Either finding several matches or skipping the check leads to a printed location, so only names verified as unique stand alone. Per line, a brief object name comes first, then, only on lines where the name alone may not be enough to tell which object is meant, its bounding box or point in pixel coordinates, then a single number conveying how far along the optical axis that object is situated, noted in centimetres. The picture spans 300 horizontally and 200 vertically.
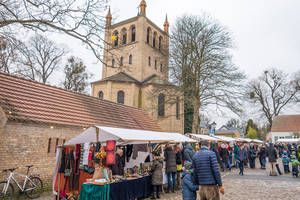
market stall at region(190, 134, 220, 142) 1461
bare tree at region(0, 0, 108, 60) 711
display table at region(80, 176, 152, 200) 612
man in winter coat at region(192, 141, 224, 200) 479
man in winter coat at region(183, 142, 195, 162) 955
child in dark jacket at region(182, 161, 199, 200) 528
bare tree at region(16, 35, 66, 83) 2139
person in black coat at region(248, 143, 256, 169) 1691
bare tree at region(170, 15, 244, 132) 1834
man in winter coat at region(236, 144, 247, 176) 1338
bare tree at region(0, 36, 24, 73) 727
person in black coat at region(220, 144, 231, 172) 1547
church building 2094
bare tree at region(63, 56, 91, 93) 3150
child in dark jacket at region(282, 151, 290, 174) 1397
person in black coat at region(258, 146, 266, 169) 1698
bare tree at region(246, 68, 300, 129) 3500
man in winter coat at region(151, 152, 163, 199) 795
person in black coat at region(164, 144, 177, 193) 905
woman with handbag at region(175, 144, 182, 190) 963
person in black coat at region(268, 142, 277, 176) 1276
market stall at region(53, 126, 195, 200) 638
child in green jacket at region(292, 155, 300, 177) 1206
